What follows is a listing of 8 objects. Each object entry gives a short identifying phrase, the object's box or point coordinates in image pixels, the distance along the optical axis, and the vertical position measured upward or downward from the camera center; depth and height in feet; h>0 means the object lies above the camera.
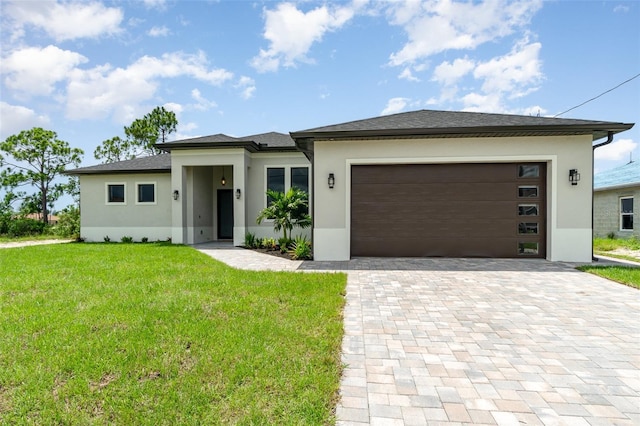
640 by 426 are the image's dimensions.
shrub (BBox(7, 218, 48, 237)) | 54.95 -3.10
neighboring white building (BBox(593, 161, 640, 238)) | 40.96 +0.68
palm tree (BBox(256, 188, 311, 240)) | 32.76 -0.14
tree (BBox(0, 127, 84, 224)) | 65.41 +11.39
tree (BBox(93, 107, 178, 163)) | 83.92 +20.32
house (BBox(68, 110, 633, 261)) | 25.53 +2.13
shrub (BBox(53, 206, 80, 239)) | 50.85 -2.13
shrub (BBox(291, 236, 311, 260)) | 28.84 -4.09
